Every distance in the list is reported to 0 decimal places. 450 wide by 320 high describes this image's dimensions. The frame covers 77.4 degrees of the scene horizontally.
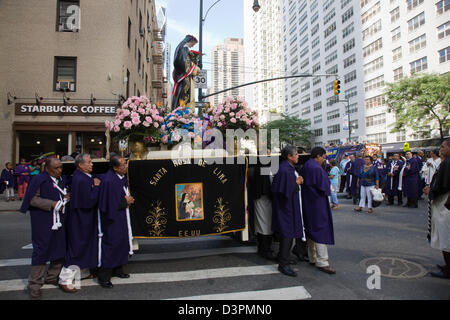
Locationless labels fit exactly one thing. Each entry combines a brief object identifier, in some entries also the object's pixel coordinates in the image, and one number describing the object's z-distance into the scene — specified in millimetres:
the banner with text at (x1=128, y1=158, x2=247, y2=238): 5016
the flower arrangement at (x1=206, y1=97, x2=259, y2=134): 6211
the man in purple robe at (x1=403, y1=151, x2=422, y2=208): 11273
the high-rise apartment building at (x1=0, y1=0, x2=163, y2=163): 16281
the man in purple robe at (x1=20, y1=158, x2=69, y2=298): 4043
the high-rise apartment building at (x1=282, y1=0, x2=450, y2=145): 35719
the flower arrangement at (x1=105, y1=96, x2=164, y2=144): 5379
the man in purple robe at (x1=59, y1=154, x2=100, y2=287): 4305
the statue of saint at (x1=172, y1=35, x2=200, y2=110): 7848
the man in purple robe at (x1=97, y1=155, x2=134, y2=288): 4293
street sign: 12930
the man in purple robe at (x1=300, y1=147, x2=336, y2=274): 4754
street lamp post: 14689
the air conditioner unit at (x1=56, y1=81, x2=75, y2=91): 16586
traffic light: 20812
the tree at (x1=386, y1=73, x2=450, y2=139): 29438
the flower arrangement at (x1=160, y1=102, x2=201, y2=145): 5746
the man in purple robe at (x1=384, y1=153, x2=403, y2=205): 12242
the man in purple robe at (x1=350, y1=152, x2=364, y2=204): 12227
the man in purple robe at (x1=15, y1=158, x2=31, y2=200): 14312
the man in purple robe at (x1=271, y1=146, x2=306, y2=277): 4770
